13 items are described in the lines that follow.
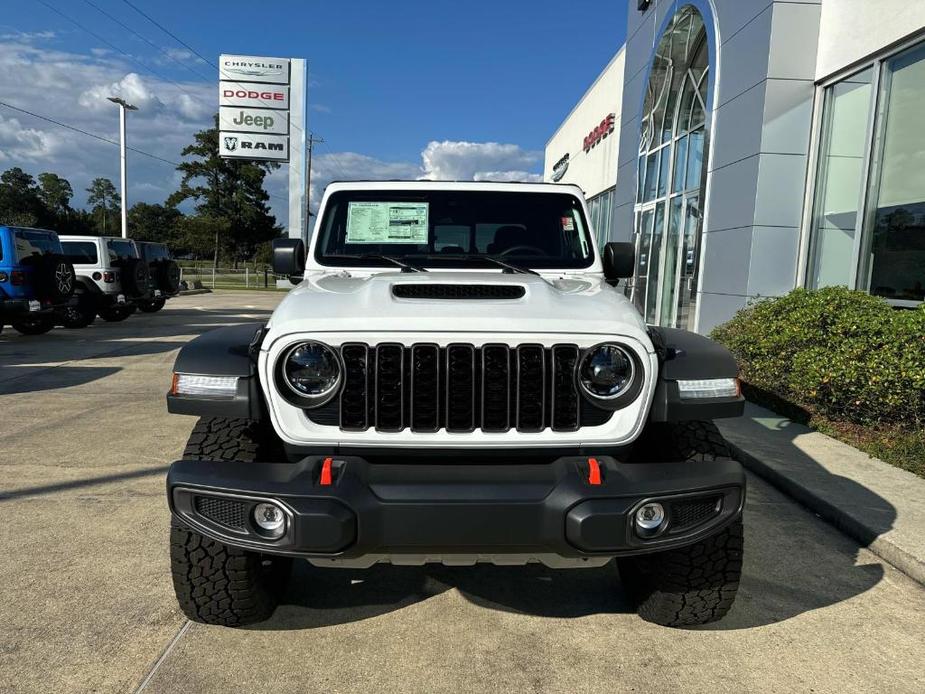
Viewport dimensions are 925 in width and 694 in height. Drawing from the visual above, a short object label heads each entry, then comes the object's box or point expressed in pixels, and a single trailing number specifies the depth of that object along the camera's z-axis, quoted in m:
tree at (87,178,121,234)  124.19
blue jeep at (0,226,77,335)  11.43
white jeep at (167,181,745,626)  2.19
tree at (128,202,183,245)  80.82
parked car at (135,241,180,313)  17.19
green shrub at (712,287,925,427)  5.43
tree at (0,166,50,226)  67.61
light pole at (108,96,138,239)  31.98
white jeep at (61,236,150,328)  14.70
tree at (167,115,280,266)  53.34
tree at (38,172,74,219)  84.38
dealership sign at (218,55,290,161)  21.89
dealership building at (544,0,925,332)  7.32
